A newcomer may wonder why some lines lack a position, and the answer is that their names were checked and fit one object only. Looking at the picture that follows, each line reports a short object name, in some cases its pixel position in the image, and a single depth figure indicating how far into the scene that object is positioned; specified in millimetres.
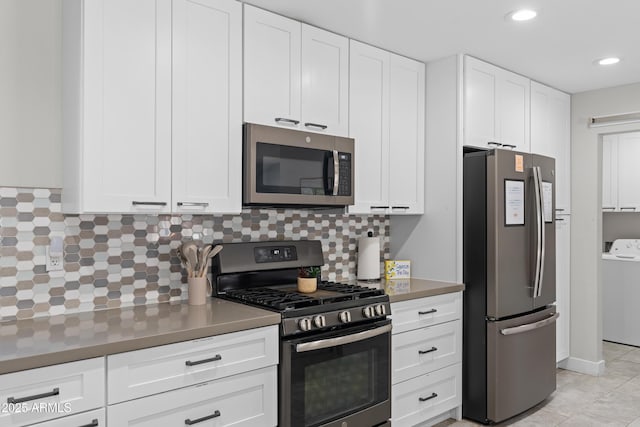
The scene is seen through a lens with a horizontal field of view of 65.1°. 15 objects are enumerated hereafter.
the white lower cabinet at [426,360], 2873
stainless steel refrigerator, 3201
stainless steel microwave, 2498
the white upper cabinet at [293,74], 2543
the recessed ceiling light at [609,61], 3432
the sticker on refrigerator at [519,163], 3352
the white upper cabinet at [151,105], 2037
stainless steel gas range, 2250
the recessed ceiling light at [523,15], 2639
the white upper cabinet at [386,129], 3070
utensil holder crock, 2479
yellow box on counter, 3420
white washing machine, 5137
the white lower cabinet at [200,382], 1777
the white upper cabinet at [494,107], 3383
